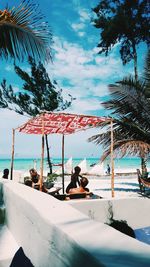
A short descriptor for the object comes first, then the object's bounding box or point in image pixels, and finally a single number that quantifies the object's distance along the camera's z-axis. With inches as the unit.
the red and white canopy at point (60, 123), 252.3
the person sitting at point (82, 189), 256.7
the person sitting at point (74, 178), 288.2
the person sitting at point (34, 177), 349.7
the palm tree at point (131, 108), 398.3
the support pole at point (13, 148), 350.7
